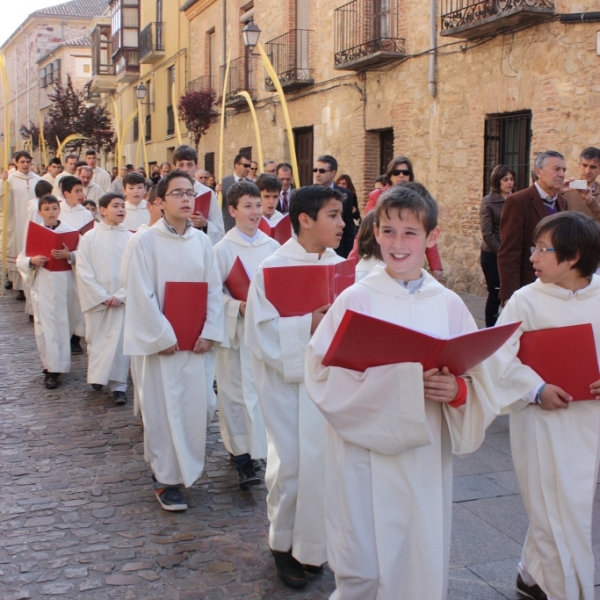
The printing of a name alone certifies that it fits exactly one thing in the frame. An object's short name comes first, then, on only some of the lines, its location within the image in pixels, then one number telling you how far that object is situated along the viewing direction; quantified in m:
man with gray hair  5.80
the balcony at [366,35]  14.33
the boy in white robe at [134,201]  8.38
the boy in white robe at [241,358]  5.13
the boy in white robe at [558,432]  3.31
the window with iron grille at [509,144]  11.54
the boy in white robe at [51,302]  7.84
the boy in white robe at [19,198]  12.73
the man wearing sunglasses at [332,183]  8.58
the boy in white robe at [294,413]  3.66
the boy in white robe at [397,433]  2.74
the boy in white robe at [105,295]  7.33
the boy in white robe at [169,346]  4.73
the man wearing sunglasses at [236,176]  9.15
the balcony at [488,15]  10.49
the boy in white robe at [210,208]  7.80
